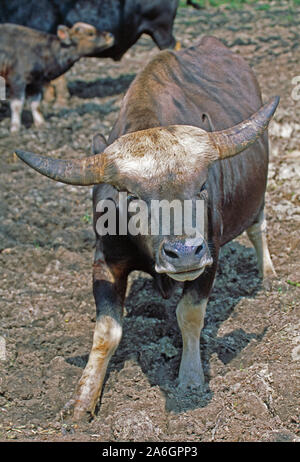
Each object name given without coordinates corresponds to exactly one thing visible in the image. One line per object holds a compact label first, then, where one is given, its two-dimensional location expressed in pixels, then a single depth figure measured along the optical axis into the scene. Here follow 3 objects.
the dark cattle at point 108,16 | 11.21
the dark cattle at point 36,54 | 9.53
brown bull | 3.52
